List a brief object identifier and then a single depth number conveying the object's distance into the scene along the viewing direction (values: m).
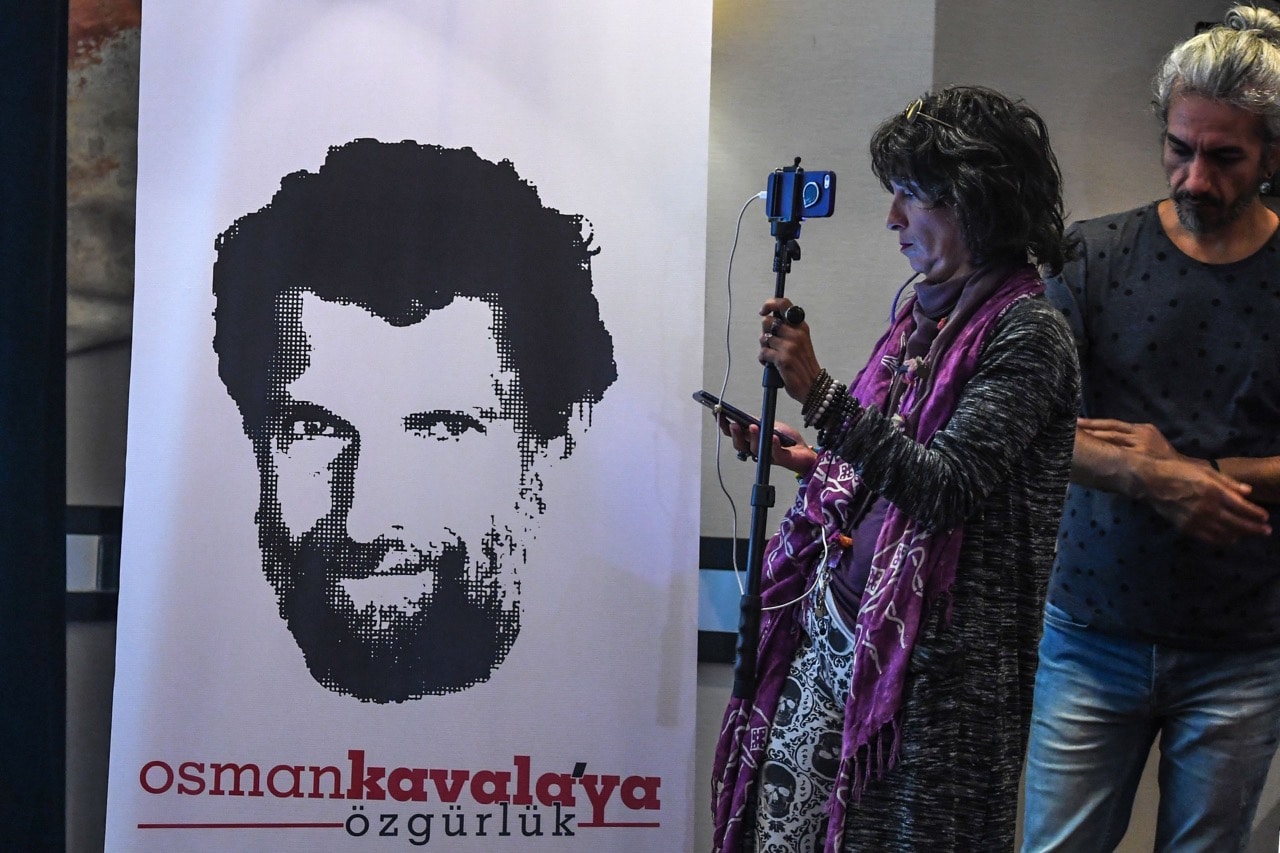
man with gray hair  4.72
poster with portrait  4.94
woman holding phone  4.36
